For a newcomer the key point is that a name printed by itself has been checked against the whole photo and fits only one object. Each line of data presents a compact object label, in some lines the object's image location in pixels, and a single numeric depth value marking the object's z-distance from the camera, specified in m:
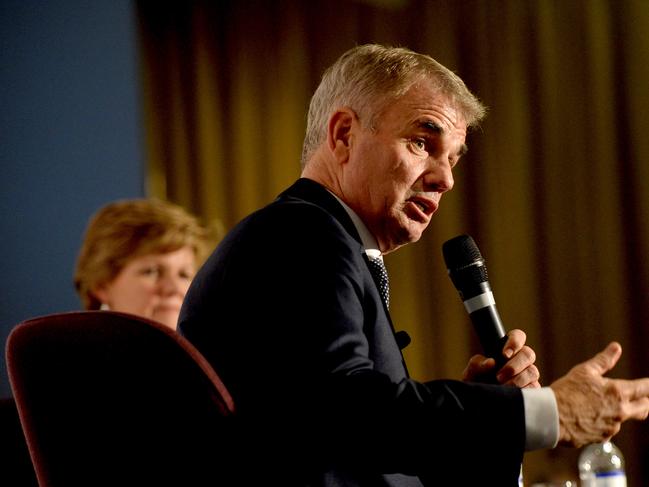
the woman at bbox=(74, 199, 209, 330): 5.97
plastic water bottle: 6.43
